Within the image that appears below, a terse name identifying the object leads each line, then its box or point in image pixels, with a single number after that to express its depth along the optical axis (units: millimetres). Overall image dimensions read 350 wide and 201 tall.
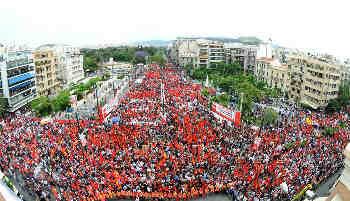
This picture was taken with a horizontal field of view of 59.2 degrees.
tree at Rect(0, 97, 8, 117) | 33281
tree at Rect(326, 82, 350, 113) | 35781
